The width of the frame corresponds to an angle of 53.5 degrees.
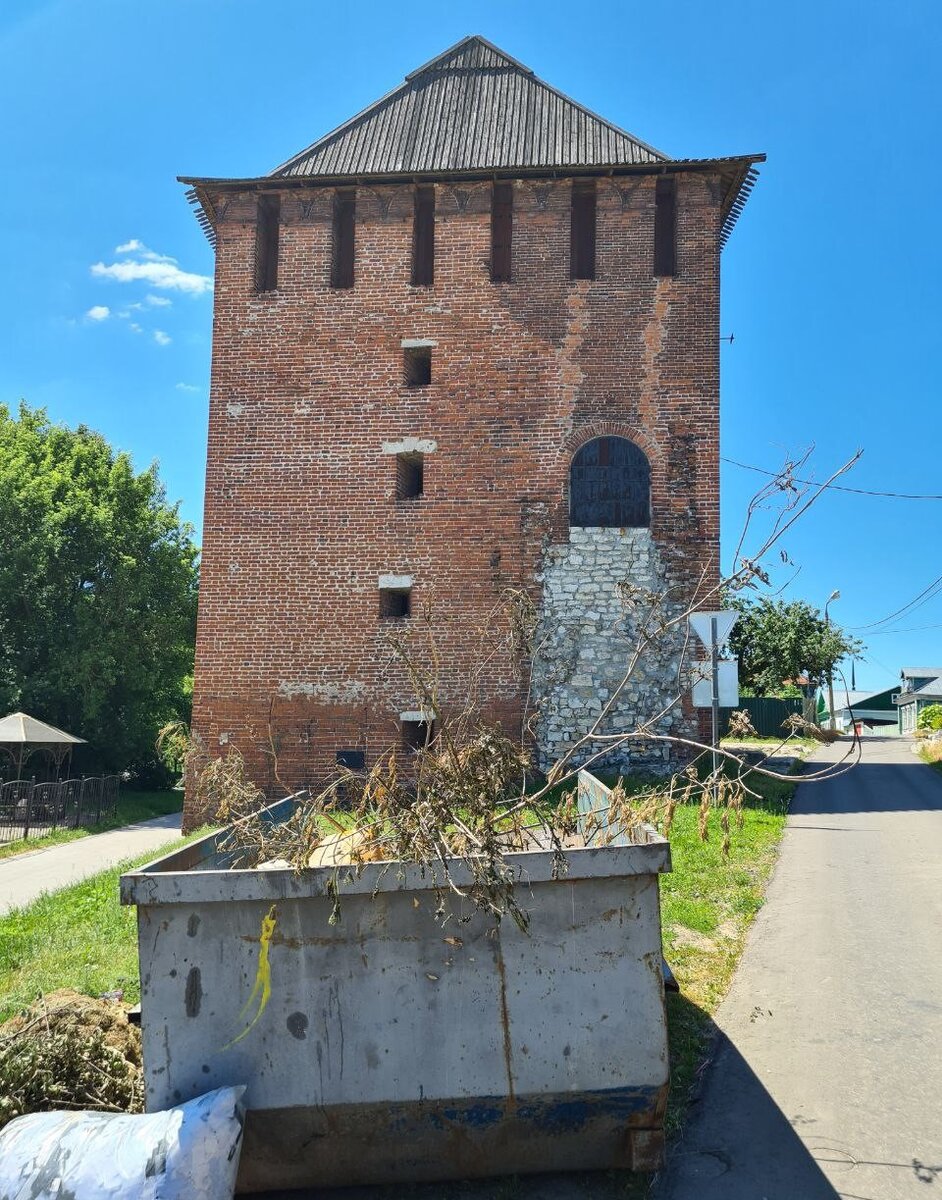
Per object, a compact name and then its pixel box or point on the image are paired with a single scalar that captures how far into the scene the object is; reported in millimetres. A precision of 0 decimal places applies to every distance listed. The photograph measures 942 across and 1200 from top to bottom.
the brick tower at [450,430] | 15516
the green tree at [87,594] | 23859
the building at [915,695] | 48688
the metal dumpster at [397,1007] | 3605
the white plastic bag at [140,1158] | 3283
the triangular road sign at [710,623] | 11558
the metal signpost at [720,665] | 11414
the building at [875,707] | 70562
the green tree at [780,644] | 41156
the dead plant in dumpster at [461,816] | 3648
